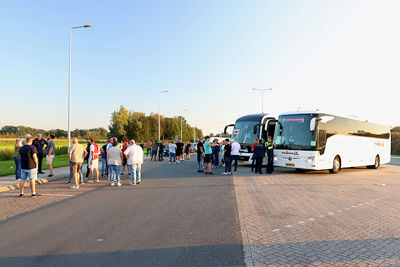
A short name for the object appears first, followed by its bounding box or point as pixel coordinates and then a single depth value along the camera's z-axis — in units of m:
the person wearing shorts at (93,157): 12.76
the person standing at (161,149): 28.39
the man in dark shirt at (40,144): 14.06
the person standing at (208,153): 16.12
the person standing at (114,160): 11.71
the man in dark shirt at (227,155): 16.12
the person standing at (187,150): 31.19
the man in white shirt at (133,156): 11.99
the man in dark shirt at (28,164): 9.34
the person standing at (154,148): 27.80
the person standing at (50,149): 13.84
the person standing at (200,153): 16.48
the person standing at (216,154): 20.25
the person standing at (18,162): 12.22
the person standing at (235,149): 16.55
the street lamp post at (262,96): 42.98
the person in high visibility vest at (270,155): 16.55
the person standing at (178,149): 25.43
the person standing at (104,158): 14.56
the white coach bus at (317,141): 16.00
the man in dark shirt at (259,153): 16.58
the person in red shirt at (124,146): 15.34
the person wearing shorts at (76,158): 11.19
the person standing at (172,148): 25.78
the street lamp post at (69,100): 19.78
